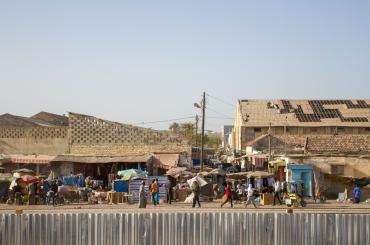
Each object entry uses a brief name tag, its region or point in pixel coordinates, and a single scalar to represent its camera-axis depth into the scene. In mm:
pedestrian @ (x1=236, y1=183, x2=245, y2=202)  30139
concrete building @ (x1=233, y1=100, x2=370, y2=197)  50250
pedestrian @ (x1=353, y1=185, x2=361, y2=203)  29672
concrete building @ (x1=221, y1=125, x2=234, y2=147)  106325
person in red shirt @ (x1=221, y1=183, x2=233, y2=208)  27002
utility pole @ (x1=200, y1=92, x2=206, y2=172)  40750
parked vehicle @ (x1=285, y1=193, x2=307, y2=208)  27344
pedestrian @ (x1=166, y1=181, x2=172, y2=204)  29503
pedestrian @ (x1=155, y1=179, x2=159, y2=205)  28516
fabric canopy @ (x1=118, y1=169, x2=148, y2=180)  31297
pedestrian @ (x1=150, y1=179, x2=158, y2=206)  28375
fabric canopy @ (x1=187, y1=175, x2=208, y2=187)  30953
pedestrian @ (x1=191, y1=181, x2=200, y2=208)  26281
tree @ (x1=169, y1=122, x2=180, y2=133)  106188
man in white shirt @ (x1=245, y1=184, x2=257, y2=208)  27336
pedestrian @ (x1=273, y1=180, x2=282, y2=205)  28219
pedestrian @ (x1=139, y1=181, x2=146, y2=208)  26547
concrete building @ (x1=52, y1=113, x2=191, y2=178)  42750
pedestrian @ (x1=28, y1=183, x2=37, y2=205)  28422
